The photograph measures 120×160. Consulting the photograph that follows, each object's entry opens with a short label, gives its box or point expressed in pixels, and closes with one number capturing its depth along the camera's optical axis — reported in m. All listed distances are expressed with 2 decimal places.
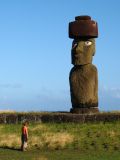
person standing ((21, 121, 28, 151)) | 17.59
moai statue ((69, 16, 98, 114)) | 23.11
